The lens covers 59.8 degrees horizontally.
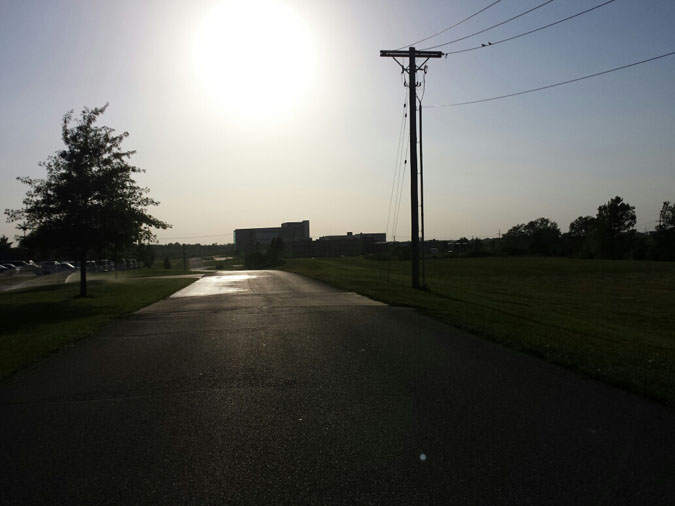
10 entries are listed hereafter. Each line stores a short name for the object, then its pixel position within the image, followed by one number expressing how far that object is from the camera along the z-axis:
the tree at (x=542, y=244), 117.25
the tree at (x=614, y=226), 108.31
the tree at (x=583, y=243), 106.49
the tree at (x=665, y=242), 92.00
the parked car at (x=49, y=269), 65.88
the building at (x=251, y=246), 138.27
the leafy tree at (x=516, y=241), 115.59
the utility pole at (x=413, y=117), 25.89
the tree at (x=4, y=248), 110.47
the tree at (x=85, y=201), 24.59
